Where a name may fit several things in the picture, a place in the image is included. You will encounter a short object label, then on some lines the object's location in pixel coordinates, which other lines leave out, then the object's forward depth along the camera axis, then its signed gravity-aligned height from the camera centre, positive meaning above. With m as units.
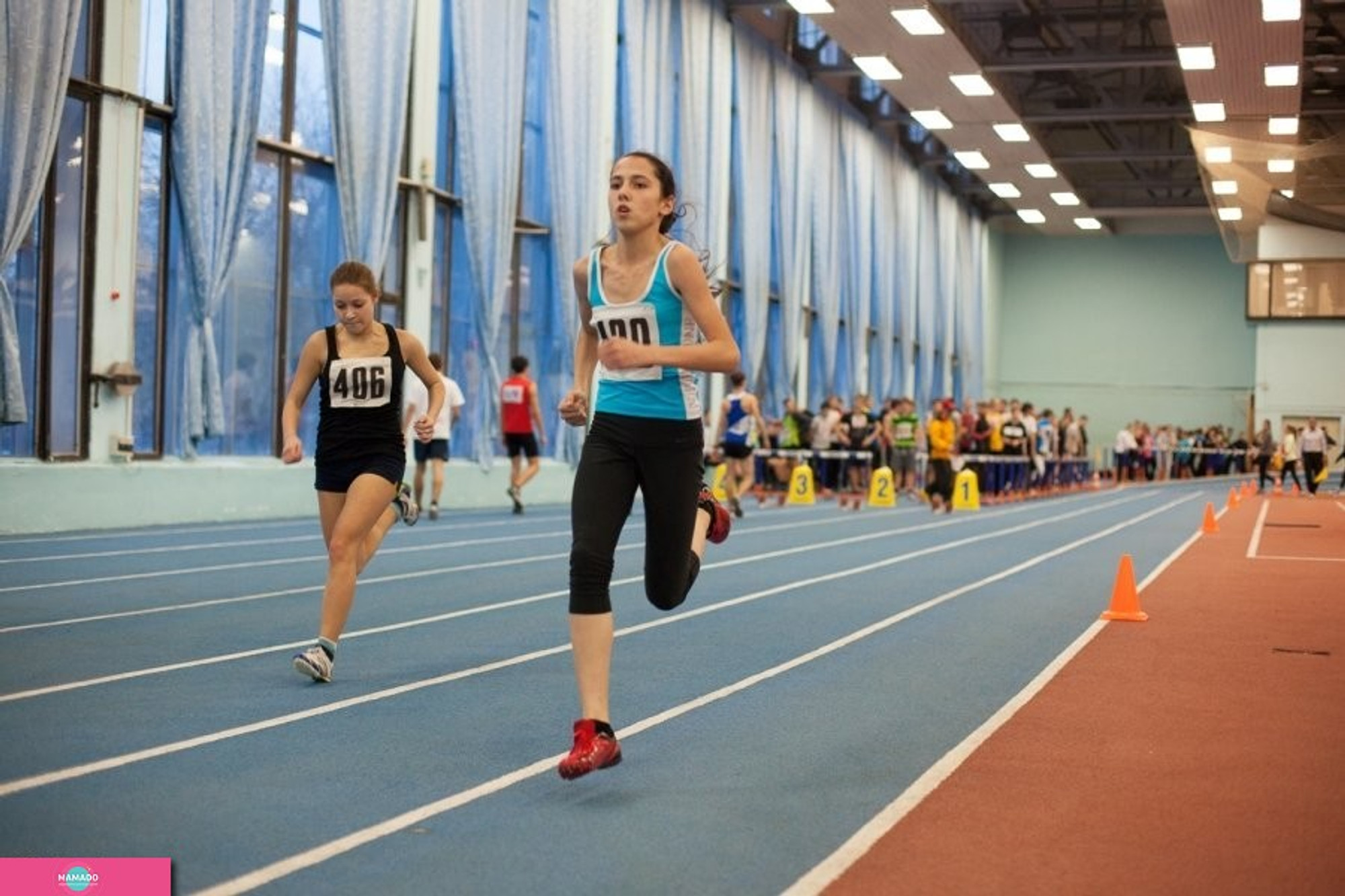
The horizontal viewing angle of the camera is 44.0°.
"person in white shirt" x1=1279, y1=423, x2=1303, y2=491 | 35.22 -0.47
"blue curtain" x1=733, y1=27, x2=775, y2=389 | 28.38 +4.00
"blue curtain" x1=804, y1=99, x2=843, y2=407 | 32.53 +3.53
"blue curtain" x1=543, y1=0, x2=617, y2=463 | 21.38 +3.73
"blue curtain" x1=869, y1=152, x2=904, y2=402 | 37.06 +3.49
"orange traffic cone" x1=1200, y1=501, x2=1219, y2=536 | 18.28 -1.08
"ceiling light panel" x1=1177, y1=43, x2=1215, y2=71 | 23.06 +5.21
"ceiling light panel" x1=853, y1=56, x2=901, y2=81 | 26.14 +5.64
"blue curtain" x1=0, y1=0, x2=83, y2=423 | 12.08 +2.21
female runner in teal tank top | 4.66 +0.02
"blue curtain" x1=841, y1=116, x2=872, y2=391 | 34.66 +3.99
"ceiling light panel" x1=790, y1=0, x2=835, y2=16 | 22.89 +5.72
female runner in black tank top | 6.42 -0.04
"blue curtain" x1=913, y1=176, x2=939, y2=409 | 41.69 +3.47
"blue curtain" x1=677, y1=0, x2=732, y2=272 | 25.59 +4.77
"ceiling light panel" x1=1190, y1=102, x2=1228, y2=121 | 26.92 +5.16
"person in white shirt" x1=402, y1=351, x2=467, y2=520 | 16.47 -0.34
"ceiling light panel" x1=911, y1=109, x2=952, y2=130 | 30.27 +5.59
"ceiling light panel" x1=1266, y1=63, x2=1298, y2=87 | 23.83 +5.10
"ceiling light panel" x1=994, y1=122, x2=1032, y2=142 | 31.48 +5.58
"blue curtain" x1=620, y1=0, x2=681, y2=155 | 23.52 +4.99
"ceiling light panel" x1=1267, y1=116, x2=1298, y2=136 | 20.83 +4.00
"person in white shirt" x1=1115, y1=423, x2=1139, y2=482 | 41.91 -0.63
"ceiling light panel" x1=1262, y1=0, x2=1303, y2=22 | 20.42 +5.19
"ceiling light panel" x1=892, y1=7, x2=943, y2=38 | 23.08 +5.65
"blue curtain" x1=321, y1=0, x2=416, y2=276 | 16.67 +3.14
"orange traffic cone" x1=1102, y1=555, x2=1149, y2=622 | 9.13 -0.96
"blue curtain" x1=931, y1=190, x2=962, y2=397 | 43.97 +3.53
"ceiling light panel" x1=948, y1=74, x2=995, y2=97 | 27.19 +5.61
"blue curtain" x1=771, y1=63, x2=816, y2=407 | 30.27 +4.11
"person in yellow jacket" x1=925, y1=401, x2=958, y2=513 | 21.86 -0.43
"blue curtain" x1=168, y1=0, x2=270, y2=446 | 14.49 +2.32
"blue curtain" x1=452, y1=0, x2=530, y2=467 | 19.09 +3.14
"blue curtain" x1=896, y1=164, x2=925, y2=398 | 39.25 +3.89
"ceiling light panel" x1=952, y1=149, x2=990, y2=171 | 34.62 +5.57
